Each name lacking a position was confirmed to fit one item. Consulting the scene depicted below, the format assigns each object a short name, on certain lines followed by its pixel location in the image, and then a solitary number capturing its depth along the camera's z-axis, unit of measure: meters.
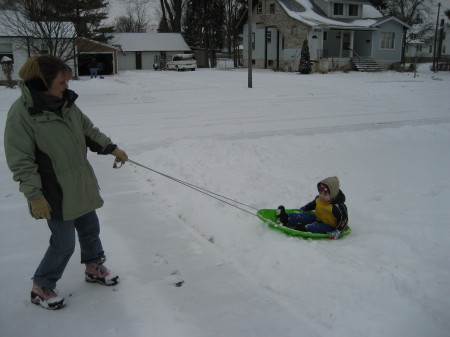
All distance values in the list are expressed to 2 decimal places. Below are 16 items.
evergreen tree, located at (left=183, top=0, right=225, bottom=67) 46.25
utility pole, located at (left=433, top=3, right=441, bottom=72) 34.28
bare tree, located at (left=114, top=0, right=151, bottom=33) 76.57
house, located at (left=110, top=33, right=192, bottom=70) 45.53
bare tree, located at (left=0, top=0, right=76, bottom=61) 17.58
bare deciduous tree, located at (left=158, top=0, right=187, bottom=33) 52.56
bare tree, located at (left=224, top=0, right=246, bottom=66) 55.97
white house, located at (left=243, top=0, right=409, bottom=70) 35.09
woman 2.76
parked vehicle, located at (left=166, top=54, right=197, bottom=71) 38.41
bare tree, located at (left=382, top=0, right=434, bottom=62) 56.88
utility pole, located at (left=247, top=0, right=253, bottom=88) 20.32
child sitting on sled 4.24
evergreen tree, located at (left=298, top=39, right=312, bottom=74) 31.20
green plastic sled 4.17
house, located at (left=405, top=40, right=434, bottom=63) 61.38
